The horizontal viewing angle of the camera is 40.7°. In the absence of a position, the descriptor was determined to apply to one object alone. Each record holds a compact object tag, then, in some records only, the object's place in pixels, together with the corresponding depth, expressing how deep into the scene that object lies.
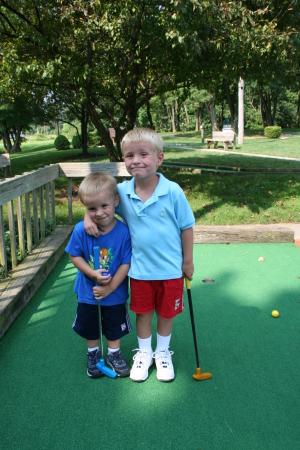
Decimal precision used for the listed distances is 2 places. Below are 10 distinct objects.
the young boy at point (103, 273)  2.35
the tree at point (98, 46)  6.61
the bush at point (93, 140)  30.25
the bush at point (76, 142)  30.01
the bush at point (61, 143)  28.60
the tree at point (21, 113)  15.66
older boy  2.32
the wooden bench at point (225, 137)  19.38
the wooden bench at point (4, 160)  7.00
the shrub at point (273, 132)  29.09
